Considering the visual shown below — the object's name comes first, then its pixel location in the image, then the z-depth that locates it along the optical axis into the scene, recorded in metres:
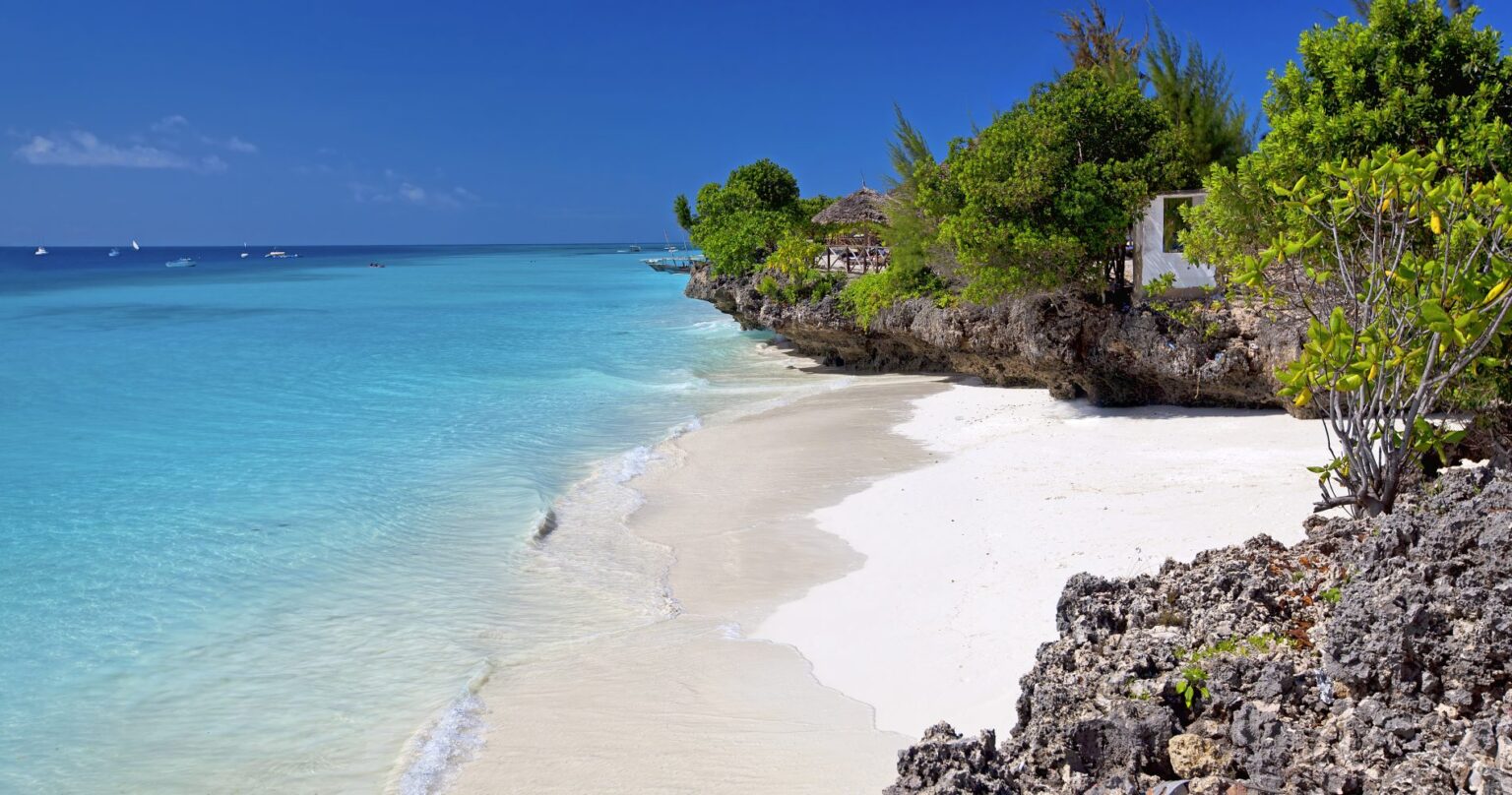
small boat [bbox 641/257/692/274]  78.06
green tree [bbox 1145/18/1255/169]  16.17
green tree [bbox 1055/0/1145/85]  23.44
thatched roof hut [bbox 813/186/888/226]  27.14
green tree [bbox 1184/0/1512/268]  8.66
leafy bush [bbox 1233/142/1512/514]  4.44
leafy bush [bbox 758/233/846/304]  22.20
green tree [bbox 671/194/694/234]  39.72
